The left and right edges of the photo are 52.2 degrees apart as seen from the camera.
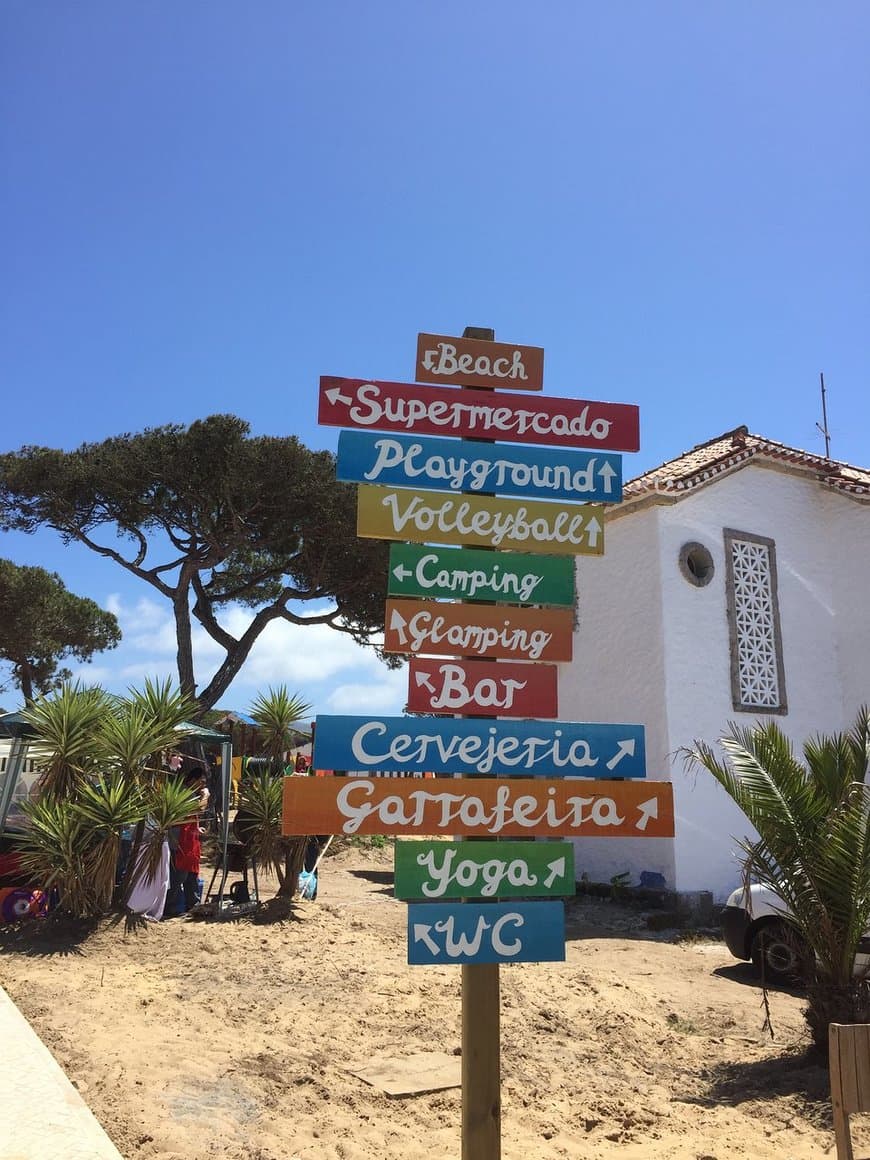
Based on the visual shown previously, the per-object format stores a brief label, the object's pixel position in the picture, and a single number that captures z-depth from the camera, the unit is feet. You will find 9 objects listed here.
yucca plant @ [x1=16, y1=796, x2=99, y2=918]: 27.96
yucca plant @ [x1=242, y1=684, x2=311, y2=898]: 33.40
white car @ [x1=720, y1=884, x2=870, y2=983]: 27.99
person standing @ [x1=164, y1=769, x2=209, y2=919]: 32.17
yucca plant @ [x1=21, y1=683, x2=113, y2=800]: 30.32
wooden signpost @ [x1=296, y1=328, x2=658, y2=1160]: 12.28
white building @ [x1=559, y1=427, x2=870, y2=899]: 41.29
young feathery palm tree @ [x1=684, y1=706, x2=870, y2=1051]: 18.49
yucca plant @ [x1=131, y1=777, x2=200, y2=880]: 29.84
